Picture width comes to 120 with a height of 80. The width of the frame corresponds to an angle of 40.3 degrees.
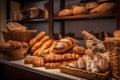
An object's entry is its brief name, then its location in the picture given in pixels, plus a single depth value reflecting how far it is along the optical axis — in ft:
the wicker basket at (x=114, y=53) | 3.47
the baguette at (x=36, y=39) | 6.68
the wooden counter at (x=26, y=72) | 4.06
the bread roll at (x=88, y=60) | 3.80
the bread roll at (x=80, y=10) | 5.89
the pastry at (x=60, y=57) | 4.69
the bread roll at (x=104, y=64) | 3.67
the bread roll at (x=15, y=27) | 7.27
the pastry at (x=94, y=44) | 4.32
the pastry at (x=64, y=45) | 5.01
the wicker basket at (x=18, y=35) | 6.68
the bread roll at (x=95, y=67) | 3.60
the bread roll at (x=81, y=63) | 3.89
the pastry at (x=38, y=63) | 4.78
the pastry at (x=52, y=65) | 4.58
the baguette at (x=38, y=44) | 6.36
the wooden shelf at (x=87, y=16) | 5.12
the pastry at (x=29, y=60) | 5.13
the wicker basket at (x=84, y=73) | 3.48
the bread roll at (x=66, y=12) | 6.29
